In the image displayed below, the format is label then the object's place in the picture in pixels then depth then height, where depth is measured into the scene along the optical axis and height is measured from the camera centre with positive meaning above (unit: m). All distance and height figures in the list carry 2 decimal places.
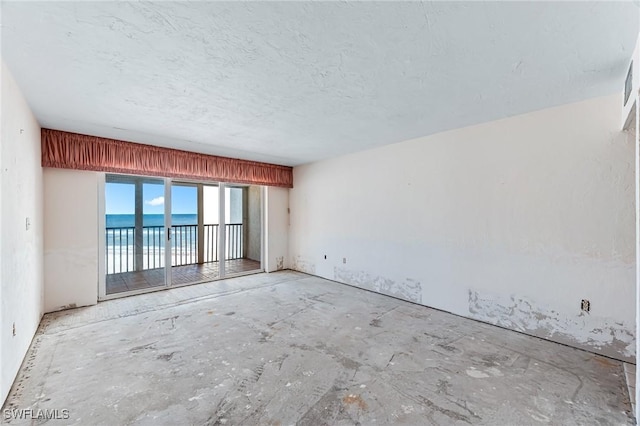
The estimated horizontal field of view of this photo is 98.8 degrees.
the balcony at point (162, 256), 4.80 -0.91
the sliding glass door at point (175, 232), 4.60 -0.37
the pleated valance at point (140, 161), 3.57 +0.84
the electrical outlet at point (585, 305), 2.64 -0.89
